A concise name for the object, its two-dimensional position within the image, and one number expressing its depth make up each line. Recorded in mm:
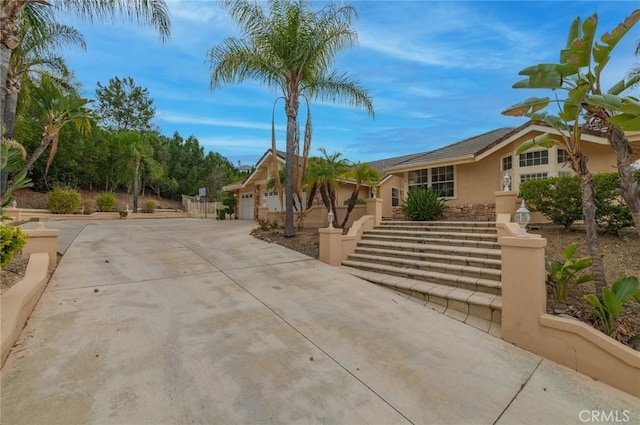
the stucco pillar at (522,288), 3793
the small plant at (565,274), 4402
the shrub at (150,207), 27344
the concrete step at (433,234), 7409
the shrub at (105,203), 23750
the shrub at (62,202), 21219
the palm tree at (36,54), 7286
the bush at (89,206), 23355
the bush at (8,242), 4020
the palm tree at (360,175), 11094
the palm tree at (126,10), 6164
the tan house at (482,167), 10056
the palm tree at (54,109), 7906
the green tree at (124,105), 35531
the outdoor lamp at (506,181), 8173
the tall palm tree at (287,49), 9867
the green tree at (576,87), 3558
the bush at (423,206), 10617
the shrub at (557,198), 7484
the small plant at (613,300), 3547
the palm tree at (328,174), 10617
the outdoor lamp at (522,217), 4260
